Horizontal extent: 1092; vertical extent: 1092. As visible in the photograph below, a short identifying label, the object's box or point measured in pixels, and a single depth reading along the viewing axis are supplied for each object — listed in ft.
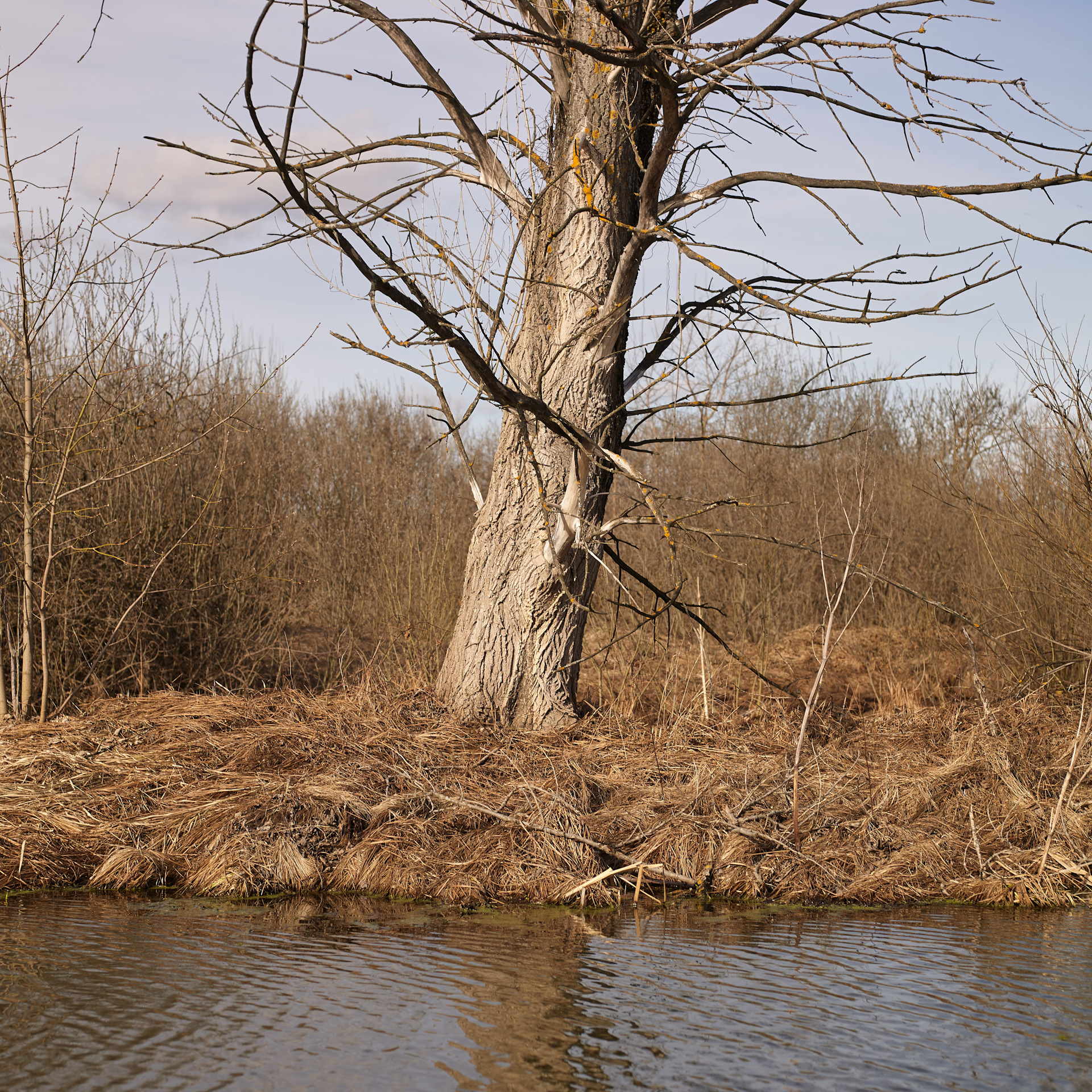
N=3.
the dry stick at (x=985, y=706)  20.66
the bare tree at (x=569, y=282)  19.43
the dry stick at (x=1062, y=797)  17.07
